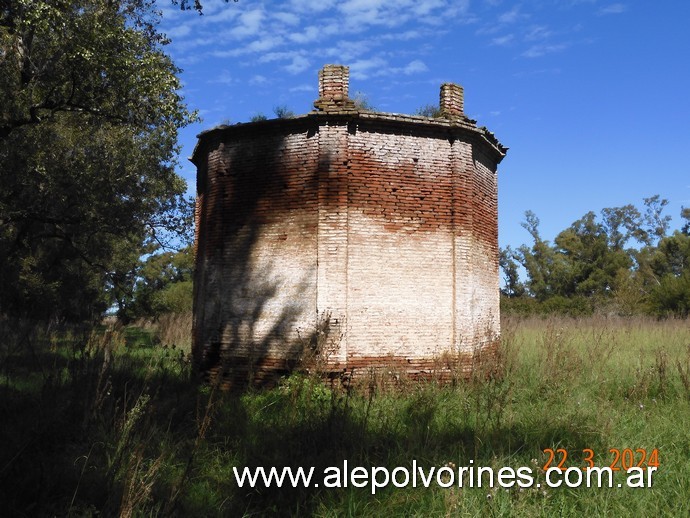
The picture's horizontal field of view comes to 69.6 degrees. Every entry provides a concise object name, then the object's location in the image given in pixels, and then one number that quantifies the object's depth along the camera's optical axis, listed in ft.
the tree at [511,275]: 143.13
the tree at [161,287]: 102.94
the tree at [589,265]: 123.34
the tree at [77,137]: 36.22
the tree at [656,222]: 173.47
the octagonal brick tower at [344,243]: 30.42
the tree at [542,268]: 130.82
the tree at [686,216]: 155.94
